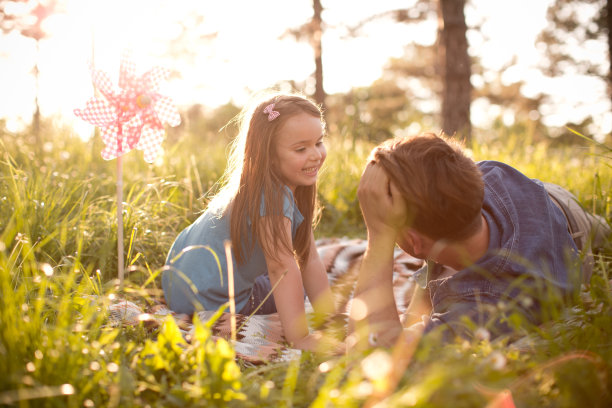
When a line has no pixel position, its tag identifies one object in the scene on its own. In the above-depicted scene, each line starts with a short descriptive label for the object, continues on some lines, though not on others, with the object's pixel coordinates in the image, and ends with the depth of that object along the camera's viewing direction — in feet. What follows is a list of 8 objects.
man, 5.28
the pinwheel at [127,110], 8.02
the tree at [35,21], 17.56
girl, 7.23
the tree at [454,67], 21.45
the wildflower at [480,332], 3.63
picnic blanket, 6.17
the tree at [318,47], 28.91
